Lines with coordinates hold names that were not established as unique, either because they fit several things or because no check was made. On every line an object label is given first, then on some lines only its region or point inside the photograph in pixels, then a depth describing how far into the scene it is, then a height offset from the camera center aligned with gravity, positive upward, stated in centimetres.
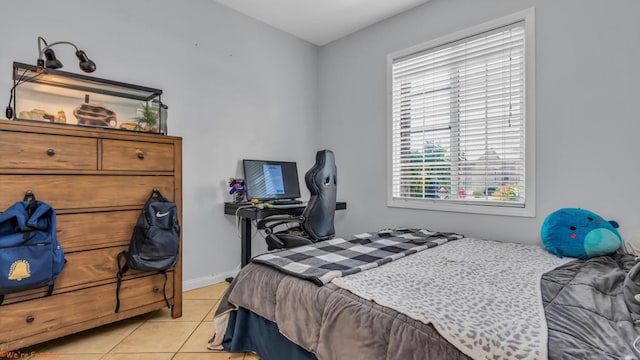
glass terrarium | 197 +54
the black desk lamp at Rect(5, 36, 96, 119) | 181 +67
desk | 260 -32
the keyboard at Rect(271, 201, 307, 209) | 271 -26
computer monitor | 306 -2
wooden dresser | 158 -15
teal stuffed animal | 178 -34
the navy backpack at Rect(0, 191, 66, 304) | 146 -34
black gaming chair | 233 -29
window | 234 +46
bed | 90 -46
